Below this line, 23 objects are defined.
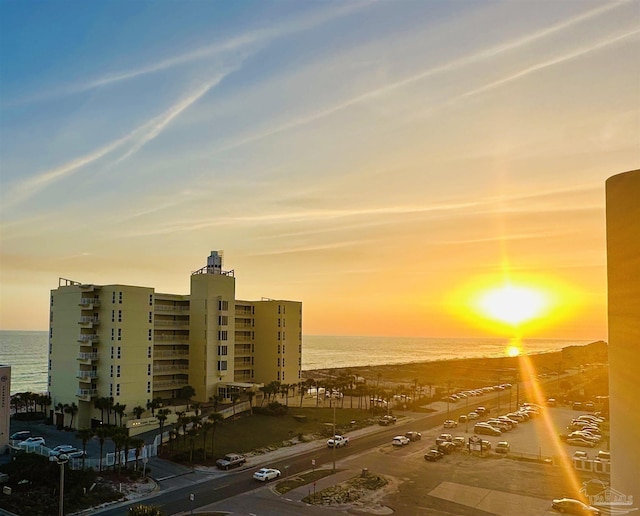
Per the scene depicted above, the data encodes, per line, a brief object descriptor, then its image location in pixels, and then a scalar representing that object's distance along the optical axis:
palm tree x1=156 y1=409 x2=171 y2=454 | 50.02
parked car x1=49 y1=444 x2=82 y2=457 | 46.05
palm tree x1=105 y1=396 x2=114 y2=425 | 57.03
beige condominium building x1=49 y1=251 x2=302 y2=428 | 60.22
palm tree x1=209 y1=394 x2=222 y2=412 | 61.83
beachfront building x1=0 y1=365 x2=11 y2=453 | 46.69
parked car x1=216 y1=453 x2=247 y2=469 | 44.31
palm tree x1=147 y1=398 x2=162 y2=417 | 59.83
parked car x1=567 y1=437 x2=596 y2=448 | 56.66
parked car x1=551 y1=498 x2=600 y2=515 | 33.91
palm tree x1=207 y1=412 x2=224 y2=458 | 49.69
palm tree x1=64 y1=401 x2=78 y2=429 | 59.78
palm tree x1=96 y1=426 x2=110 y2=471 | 42.16
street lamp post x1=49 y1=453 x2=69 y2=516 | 27.53
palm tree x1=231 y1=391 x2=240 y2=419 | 67.00
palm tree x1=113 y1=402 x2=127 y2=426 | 57.06
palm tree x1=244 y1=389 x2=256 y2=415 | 68.89
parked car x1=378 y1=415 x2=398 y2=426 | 66.64
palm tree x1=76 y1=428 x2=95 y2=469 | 42.13
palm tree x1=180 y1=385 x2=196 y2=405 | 66.62
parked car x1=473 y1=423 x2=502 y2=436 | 62.87
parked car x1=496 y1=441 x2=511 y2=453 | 52.03
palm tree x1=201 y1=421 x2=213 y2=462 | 46.83
